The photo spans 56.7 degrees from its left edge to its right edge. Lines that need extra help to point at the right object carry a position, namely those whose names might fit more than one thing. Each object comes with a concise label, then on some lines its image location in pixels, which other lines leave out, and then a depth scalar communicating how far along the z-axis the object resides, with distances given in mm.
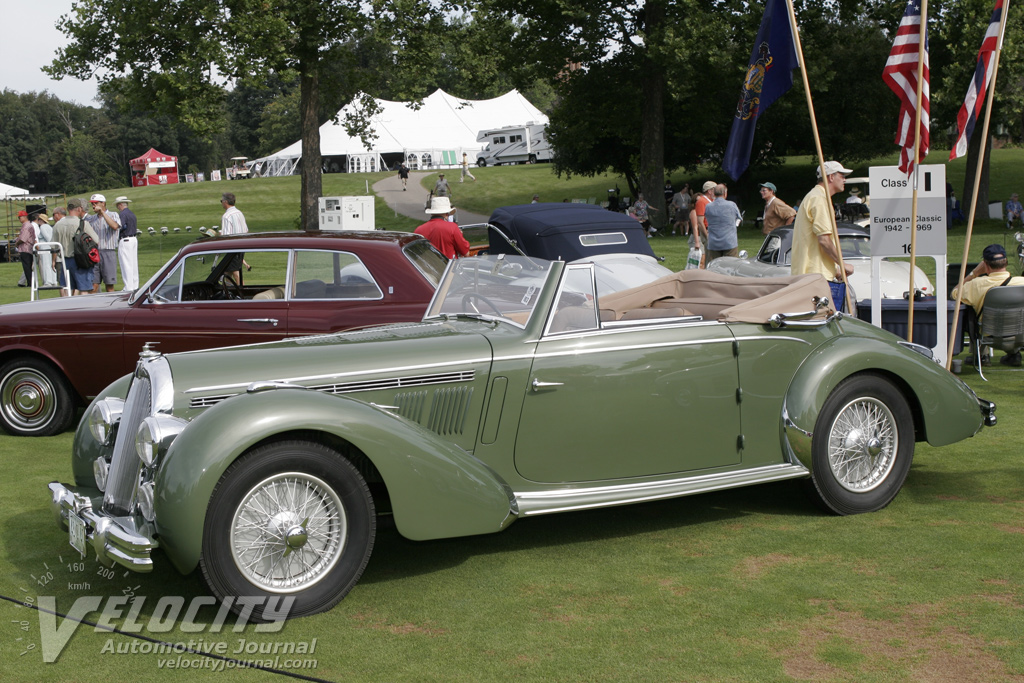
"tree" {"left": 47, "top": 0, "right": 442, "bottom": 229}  26438
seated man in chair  9258
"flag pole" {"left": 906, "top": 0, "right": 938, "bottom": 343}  7684
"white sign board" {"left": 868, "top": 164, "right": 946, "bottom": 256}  8945
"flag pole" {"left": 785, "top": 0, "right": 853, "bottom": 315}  7718
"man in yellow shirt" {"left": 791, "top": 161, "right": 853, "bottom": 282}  7824
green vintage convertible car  4062
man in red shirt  10656
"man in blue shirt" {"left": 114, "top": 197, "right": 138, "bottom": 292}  14766
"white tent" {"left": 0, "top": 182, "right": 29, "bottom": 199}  35875
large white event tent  63062
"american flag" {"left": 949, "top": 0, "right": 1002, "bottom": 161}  8242
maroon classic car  7609
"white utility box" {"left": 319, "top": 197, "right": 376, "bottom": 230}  29688
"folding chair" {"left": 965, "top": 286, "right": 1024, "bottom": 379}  8891
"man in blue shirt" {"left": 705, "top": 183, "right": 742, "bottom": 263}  13688
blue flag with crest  8477
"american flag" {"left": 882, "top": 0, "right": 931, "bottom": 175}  8250
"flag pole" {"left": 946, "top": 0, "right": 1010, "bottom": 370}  8109
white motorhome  62812
